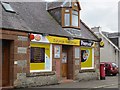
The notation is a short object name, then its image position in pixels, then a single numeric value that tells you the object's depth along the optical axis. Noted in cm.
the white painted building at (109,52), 2709
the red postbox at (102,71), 1688
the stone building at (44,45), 1186
